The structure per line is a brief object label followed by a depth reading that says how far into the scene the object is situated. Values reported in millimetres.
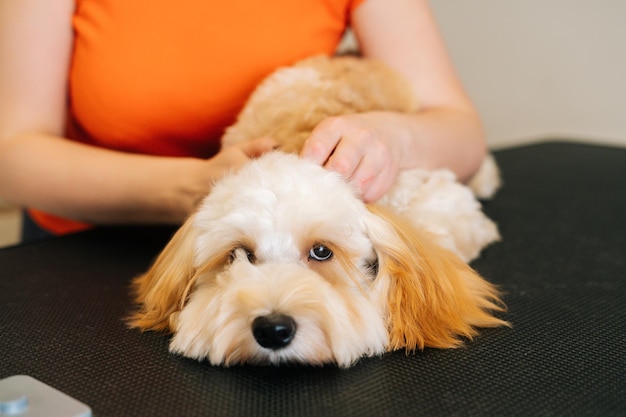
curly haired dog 794
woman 1253
